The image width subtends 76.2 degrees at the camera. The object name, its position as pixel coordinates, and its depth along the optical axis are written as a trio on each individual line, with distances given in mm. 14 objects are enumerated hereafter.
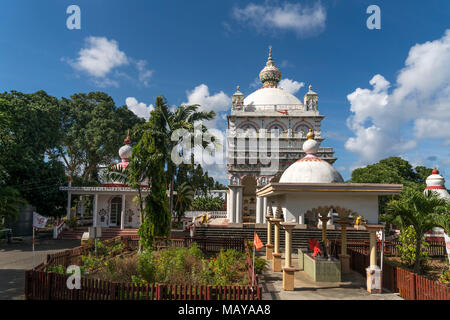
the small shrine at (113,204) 22984
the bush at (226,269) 9414
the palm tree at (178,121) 15031
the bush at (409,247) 13117
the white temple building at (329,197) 9953
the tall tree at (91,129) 34219
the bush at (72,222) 22750
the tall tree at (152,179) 13508
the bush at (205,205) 39188
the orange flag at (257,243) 9176
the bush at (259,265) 11123
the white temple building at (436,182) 22377
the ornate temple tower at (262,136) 27484
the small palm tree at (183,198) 25031
